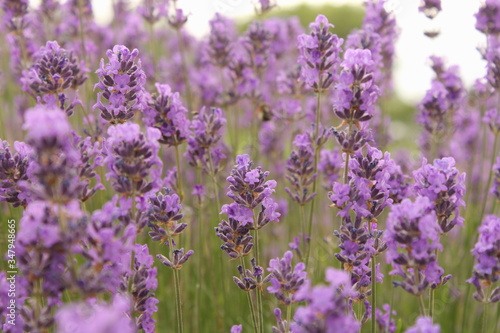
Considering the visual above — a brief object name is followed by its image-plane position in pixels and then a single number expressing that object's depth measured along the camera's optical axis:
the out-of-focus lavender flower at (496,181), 0.79
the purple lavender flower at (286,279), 0.69
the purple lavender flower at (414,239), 0.66
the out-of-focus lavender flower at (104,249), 0.63
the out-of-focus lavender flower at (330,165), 0.86
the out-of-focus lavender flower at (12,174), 0.70
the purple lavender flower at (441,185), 0.70
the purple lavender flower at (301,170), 0.79
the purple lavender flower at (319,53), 0.76
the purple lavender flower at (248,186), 0.71
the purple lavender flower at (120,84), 0.72
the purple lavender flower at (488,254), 0.70
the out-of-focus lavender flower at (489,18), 0.87
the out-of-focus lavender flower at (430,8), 0.89
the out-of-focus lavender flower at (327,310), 0.61
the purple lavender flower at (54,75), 0.75
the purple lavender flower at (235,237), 0.71
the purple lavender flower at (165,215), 0.71
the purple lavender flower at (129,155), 0.67
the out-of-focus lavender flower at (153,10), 0.97
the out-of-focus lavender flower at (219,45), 0.91
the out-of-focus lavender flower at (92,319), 0.58
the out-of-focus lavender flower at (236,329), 0.70
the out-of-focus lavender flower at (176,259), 0.72
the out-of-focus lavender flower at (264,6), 0.94
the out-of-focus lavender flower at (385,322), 0.74
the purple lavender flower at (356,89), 0.72
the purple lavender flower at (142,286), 0.69
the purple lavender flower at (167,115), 0.75
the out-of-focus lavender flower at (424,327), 0.63
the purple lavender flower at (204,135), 0.78
